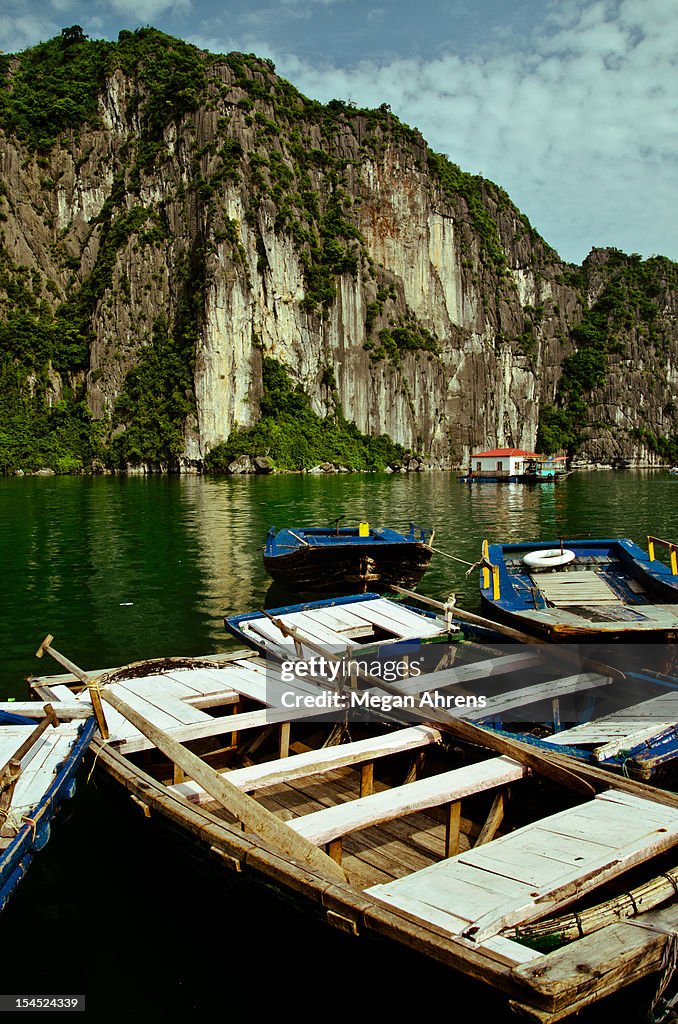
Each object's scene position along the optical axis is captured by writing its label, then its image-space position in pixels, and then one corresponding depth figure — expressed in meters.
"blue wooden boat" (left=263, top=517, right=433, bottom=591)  15.91
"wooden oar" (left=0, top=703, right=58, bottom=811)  5.00
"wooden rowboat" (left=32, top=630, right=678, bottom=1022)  3.44
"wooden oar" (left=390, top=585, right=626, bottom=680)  8.43
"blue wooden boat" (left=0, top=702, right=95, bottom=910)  4.55
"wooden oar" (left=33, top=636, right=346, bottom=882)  4.38
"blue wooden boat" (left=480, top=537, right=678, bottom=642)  9.52
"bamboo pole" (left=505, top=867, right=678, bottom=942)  3.54
